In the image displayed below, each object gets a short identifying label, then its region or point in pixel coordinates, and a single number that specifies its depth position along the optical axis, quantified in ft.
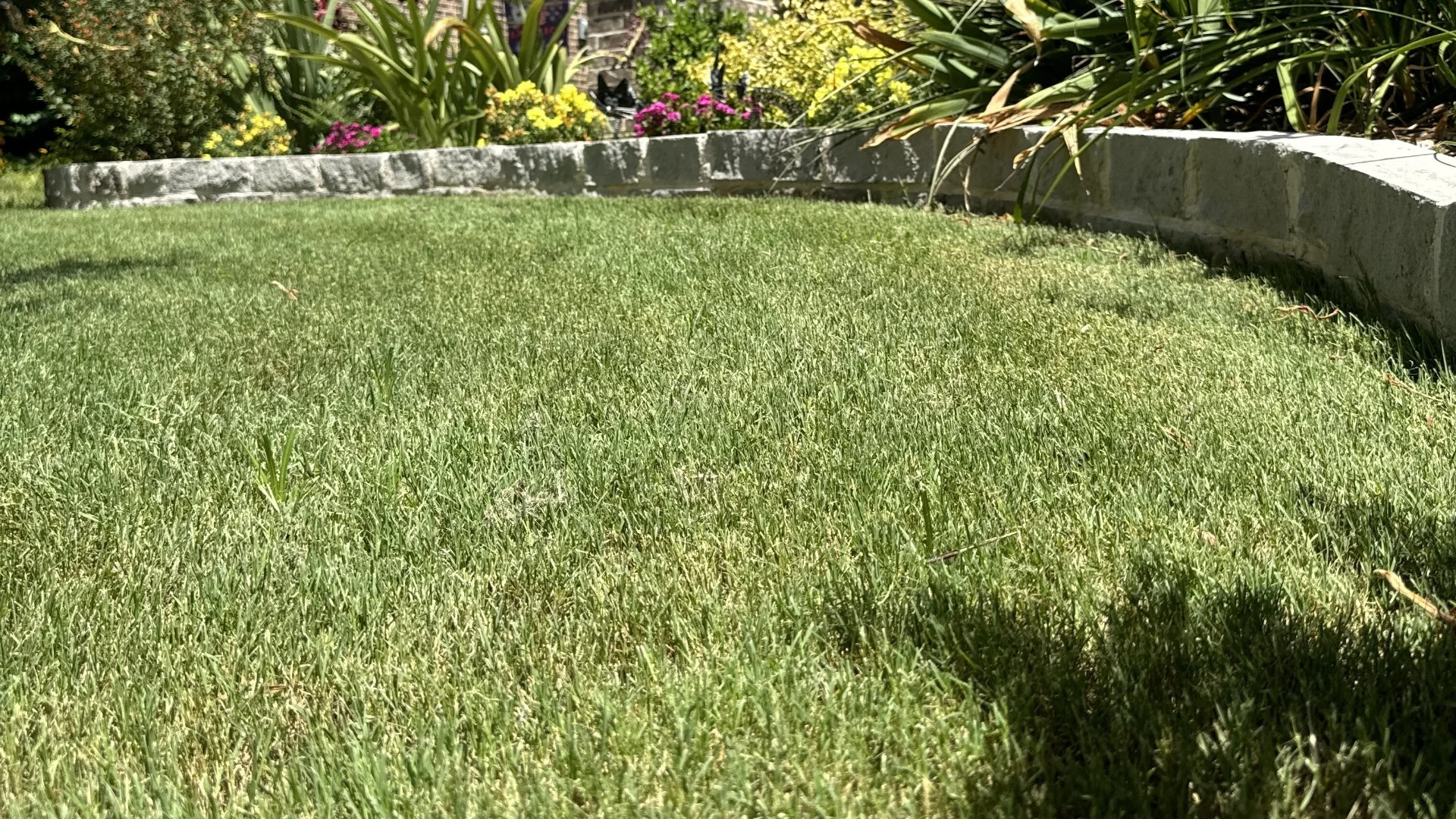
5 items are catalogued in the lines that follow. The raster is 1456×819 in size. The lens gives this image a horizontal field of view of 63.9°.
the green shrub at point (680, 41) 29.96
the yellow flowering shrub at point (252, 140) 32.37
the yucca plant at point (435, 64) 31.04
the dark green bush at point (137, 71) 30.12
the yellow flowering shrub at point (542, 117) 29.66
